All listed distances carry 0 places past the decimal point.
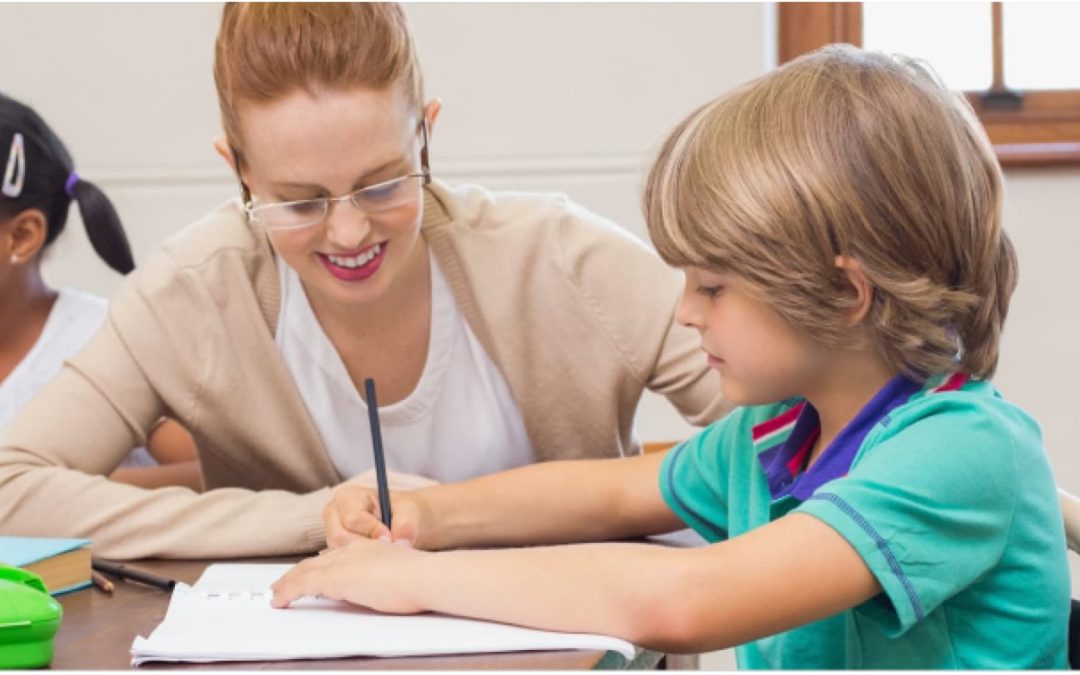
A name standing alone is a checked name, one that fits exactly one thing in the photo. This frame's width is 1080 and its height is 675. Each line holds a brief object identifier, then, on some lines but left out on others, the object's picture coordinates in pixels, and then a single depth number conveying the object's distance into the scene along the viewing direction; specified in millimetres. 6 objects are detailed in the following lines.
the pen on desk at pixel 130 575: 1670
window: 3291
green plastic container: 1446
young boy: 1442
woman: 1858
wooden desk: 1422
